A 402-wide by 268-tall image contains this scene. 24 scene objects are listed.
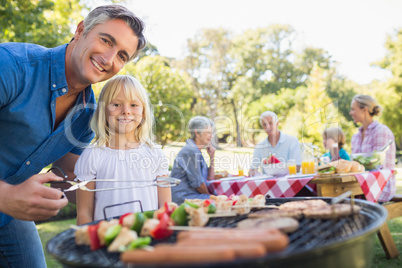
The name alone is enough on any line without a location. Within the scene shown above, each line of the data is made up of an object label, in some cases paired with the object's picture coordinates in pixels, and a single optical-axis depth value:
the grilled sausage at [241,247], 0.84
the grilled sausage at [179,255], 0.81
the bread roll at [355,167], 4.14
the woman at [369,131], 4.99
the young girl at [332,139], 6.21
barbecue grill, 0.86
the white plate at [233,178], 4.59
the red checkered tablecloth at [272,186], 3.82
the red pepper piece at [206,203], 1.59
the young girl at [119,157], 2.14
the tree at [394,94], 20.50
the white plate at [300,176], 4.08
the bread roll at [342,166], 4.07
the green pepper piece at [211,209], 1.50
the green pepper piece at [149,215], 1.52
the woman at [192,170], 4.57
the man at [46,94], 1.72
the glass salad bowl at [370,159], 4.38
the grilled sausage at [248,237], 0.92
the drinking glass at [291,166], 4.52
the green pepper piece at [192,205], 1.53
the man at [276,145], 5.77
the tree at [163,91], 13.13
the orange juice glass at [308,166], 4.39
